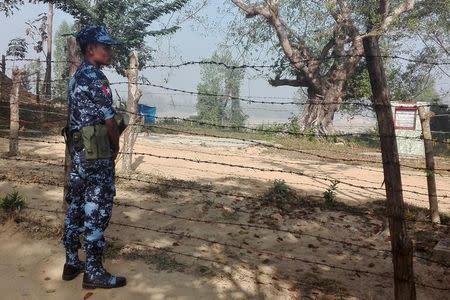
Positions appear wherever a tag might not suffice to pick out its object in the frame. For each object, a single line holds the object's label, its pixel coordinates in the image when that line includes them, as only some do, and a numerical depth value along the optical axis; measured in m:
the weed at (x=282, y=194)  6.85
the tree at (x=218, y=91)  39.97
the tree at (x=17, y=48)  22.61
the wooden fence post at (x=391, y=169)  2.59
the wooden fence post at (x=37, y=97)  14.17
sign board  14.02
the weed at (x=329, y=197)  6.74
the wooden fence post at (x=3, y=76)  12.89
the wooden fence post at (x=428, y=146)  5.74
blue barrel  21.80
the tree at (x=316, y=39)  21.38
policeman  3.04
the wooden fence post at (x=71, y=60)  4.09
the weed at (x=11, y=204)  4.62
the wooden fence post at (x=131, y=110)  7.24
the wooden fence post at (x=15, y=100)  8.66
